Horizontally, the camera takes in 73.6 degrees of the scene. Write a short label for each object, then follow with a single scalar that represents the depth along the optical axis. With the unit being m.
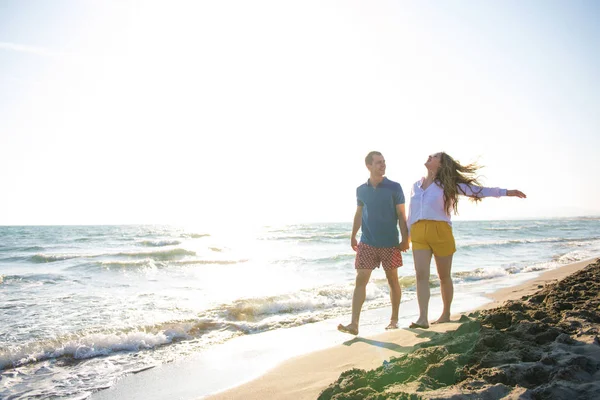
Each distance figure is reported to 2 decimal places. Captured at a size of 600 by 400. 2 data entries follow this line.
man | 4.74
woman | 4.44
